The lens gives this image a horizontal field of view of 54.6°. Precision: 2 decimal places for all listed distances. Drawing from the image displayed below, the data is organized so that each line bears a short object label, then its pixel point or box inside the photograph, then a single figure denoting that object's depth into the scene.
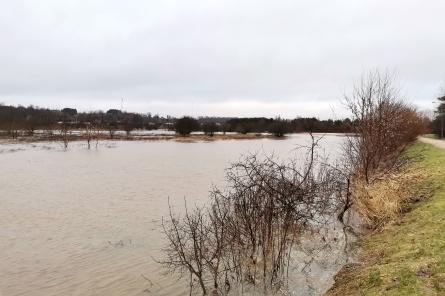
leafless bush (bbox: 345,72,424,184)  15.84
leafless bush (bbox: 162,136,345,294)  8.40
